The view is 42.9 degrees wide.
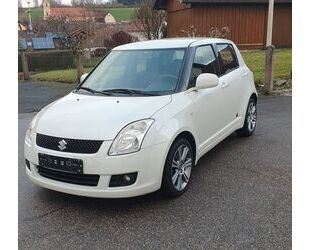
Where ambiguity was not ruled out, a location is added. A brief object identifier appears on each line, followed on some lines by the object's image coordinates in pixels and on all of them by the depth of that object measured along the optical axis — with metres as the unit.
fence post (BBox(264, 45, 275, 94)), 10.28
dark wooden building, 23.03
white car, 3.66
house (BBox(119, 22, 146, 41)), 28.90
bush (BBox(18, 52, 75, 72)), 22.23
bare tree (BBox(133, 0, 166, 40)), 26.50
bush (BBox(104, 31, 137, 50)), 28.66
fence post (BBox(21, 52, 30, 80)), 18.36
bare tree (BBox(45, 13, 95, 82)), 22.77
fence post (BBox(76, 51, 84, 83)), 14.84
